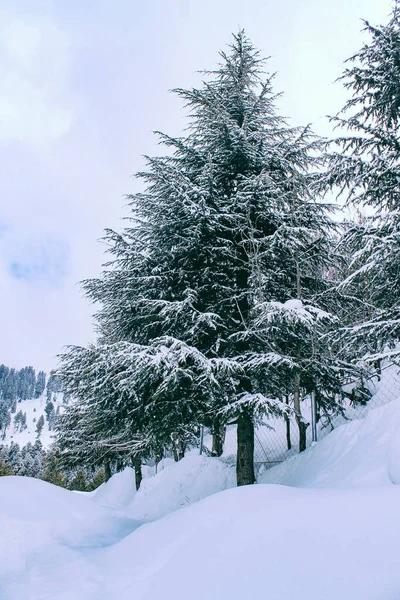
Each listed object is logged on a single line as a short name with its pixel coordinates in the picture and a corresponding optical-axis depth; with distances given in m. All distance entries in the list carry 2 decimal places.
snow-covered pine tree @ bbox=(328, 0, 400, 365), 6.57
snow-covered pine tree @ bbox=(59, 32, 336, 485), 7.31
